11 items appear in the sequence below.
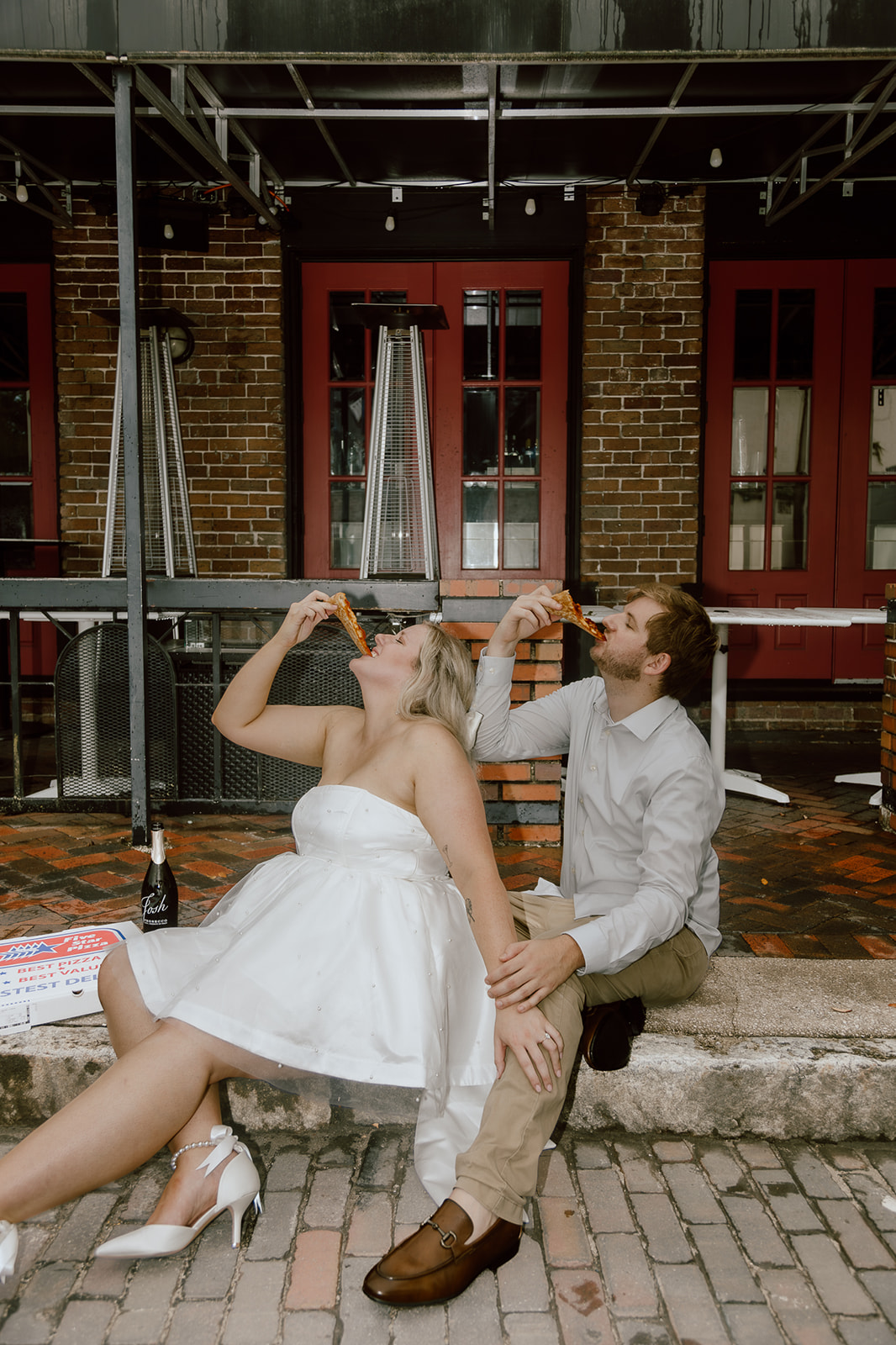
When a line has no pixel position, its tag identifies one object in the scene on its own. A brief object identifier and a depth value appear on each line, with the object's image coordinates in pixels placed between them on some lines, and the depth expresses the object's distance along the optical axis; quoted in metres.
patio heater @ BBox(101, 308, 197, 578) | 4.77
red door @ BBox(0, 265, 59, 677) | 5.89
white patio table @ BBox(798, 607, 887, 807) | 4.23
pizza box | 2.16
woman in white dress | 1.63
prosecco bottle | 2.46
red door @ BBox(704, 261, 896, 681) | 5.76
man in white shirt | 1.61
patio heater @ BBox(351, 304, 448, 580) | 4.11
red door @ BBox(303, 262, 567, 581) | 5.79
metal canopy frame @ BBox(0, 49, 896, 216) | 3.97
